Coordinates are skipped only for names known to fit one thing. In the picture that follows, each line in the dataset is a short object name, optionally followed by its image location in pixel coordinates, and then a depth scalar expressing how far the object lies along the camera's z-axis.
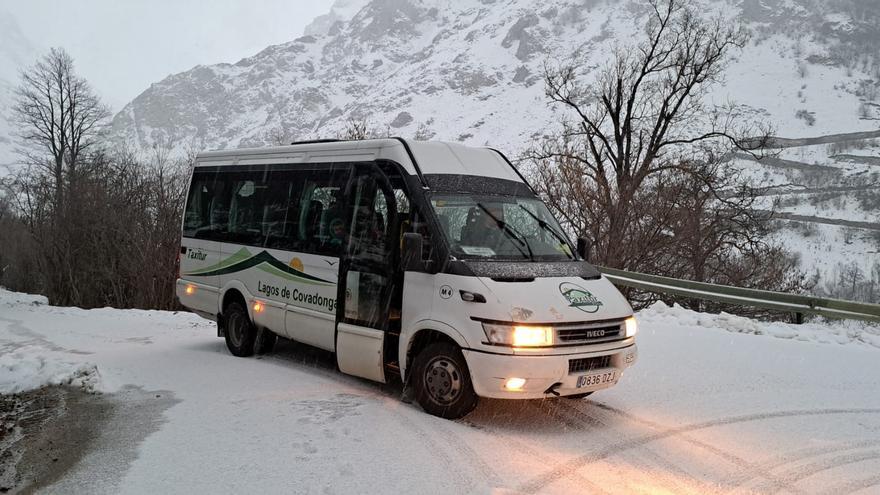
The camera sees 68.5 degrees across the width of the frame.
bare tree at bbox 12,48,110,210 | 39.59
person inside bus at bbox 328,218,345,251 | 7.02
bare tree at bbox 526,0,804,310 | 21.33
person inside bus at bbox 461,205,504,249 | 6.00
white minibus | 5.39
